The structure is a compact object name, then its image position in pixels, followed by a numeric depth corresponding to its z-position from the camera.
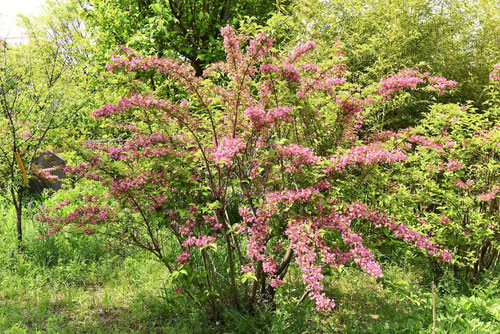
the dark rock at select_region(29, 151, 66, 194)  7.15
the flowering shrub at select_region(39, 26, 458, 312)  2.39
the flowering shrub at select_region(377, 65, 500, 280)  3.35
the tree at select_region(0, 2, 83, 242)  4.08
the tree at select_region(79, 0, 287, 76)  5.46
